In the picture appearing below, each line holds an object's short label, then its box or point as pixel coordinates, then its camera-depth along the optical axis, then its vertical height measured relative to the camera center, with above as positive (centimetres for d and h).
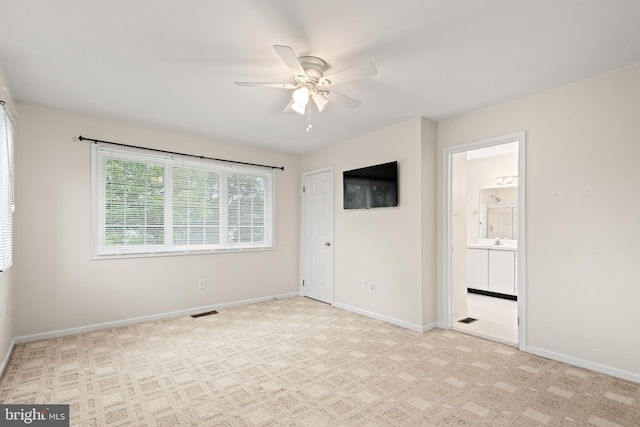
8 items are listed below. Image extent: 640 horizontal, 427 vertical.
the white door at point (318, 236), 506 -31
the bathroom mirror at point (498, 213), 589 +9
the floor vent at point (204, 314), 436 -133
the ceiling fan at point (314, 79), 213 +103
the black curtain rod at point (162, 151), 371 +87
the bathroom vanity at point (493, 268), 528 -87
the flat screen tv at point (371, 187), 405 +42
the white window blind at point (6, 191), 262 +23
